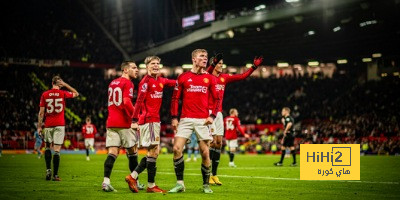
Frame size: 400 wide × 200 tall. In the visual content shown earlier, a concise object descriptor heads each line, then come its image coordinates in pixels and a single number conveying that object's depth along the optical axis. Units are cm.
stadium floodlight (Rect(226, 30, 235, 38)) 4375
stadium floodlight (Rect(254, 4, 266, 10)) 3976
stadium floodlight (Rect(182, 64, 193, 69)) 5897
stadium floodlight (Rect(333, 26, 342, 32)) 4381
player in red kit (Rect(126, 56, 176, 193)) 1096
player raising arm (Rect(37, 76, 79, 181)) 1408
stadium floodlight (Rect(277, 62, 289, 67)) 5844
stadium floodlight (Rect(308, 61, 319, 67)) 5617
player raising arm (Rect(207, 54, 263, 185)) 1304
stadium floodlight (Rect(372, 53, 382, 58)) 5219
